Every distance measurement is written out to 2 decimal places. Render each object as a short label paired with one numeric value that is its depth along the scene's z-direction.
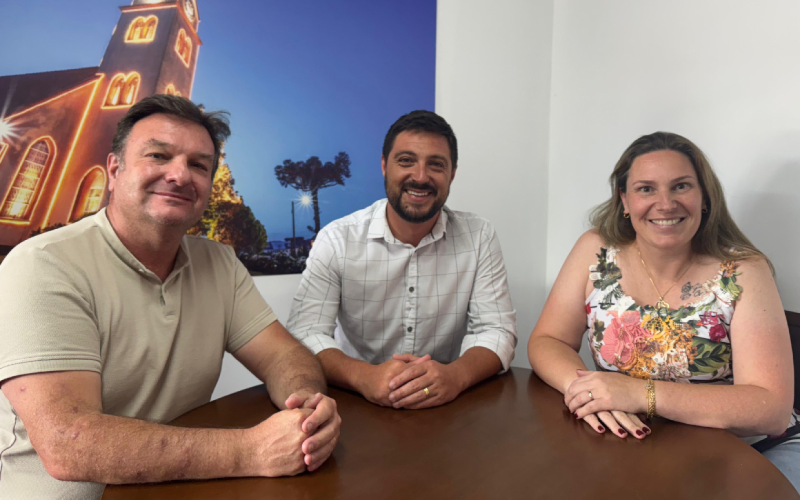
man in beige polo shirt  0.90
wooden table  0.88
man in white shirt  1.74
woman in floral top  1.21
